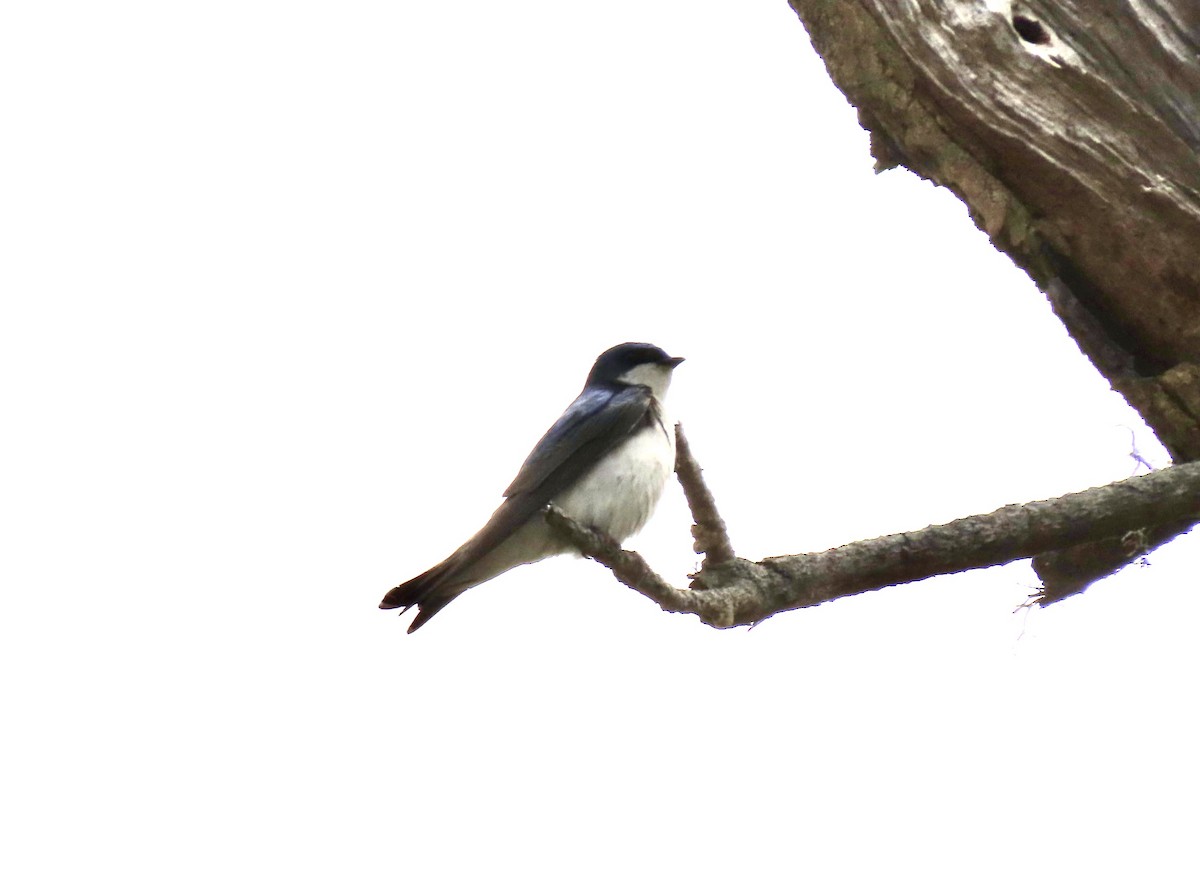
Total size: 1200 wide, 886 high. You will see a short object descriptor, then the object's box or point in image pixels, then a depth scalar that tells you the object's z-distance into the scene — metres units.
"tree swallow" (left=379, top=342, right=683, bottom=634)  10.62
